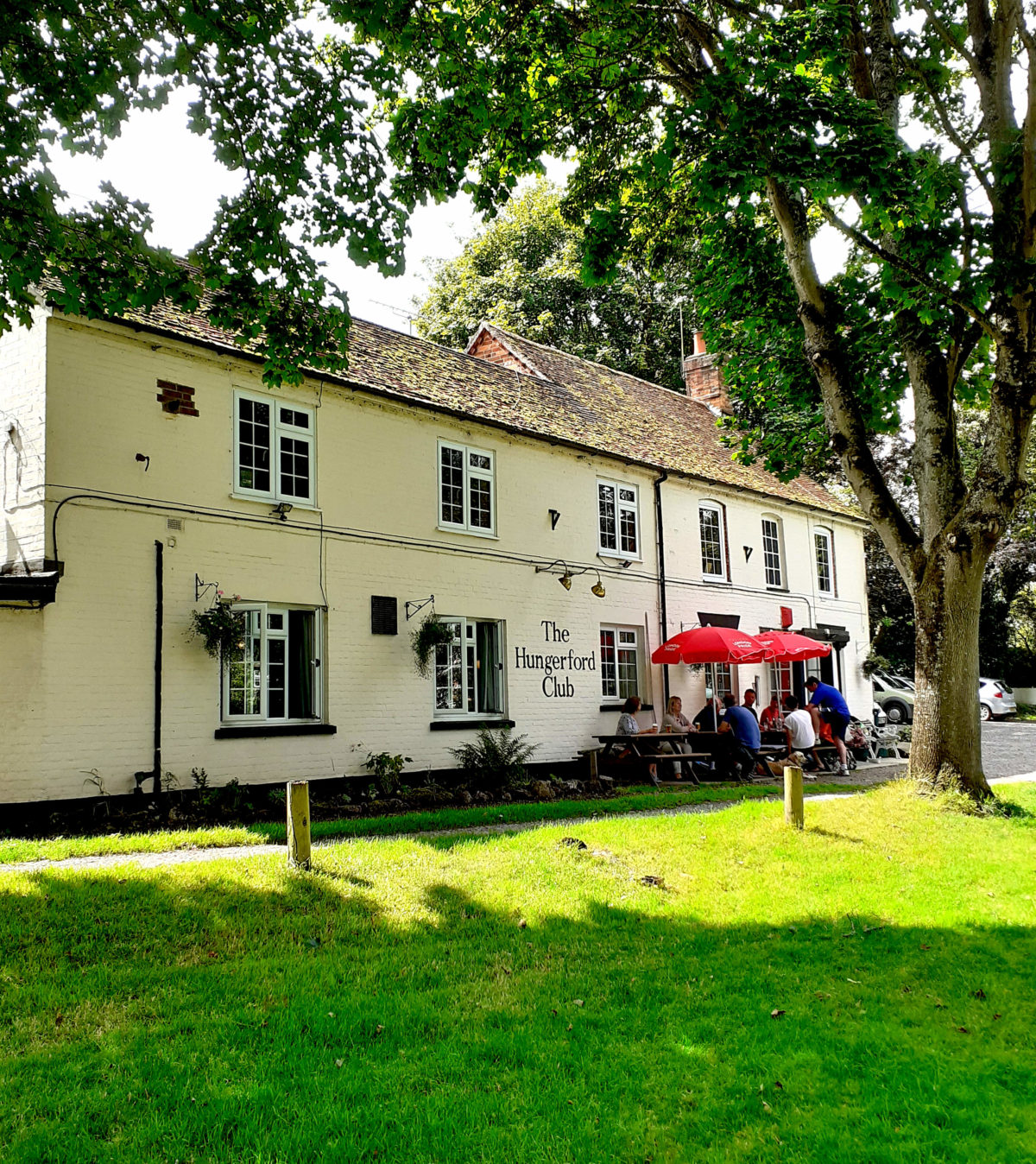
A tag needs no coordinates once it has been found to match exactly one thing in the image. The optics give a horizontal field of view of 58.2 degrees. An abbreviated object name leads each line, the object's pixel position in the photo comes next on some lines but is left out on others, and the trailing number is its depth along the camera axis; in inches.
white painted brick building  454.6
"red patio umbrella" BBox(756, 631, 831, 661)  754.8
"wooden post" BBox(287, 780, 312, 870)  327.3
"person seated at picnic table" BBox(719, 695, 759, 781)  697.6
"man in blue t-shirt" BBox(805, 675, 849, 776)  778.8
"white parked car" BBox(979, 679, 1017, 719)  1343.5
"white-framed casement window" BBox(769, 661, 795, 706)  935.0
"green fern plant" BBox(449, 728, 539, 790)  608.7
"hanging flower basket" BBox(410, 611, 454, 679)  597.0
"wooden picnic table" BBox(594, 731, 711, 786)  649.6
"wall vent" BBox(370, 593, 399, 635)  582.9
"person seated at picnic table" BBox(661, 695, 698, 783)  700.0
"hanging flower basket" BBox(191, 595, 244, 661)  485.4
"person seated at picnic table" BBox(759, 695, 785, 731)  839.7
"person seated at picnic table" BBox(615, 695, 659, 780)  675.4
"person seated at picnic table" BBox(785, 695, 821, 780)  721.6
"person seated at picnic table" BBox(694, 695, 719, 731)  764.0
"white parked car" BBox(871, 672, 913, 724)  1333.7
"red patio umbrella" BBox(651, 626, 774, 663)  711.7
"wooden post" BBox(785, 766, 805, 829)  424.2
